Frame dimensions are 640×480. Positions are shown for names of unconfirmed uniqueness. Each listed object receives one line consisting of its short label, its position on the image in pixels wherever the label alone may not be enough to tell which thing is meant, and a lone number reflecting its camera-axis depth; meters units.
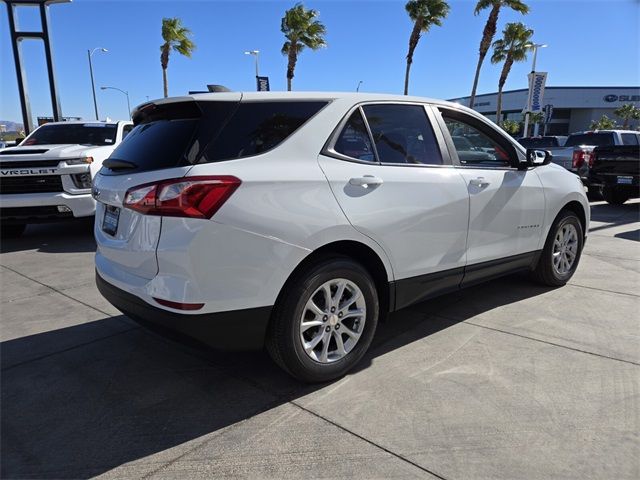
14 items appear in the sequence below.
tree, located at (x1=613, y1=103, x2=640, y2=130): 68.61
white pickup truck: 6.72
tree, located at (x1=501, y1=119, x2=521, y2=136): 71.94
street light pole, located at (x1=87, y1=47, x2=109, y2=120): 39.33
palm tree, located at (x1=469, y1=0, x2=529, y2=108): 27.44
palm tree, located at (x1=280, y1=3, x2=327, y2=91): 30.00
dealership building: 73.44
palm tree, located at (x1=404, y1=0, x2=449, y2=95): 30.42
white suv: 2.46
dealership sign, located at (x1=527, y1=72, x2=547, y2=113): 25.00
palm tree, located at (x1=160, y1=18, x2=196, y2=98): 32.56
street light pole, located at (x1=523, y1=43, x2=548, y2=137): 25.05
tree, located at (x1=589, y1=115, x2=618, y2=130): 65.62
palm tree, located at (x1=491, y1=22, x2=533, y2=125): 35.50
